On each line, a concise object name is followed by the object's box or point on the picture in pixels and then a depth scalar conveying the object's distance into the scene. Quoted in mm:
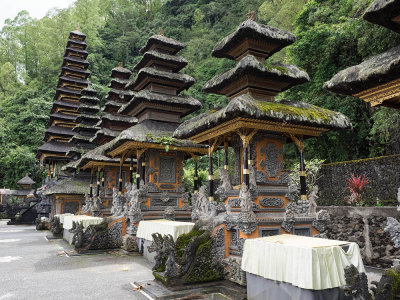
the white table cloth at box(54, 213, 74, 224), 18222
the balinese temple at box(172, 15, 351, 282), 7797
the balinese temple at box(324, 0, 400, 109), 5508
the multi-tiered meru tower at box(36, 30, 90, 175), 29828
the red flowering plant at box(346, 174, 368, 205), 11781
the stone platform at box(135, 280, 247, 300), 6473
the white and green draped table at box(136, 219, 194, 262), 8797
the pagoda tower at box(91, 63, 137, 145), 19500
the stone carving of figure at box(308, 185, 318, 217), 8617
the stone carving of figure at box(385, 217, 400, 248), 5176
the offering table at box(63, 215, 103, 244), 13102
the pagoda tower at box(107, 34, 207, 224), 13328
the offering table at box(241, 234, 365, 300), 4562
